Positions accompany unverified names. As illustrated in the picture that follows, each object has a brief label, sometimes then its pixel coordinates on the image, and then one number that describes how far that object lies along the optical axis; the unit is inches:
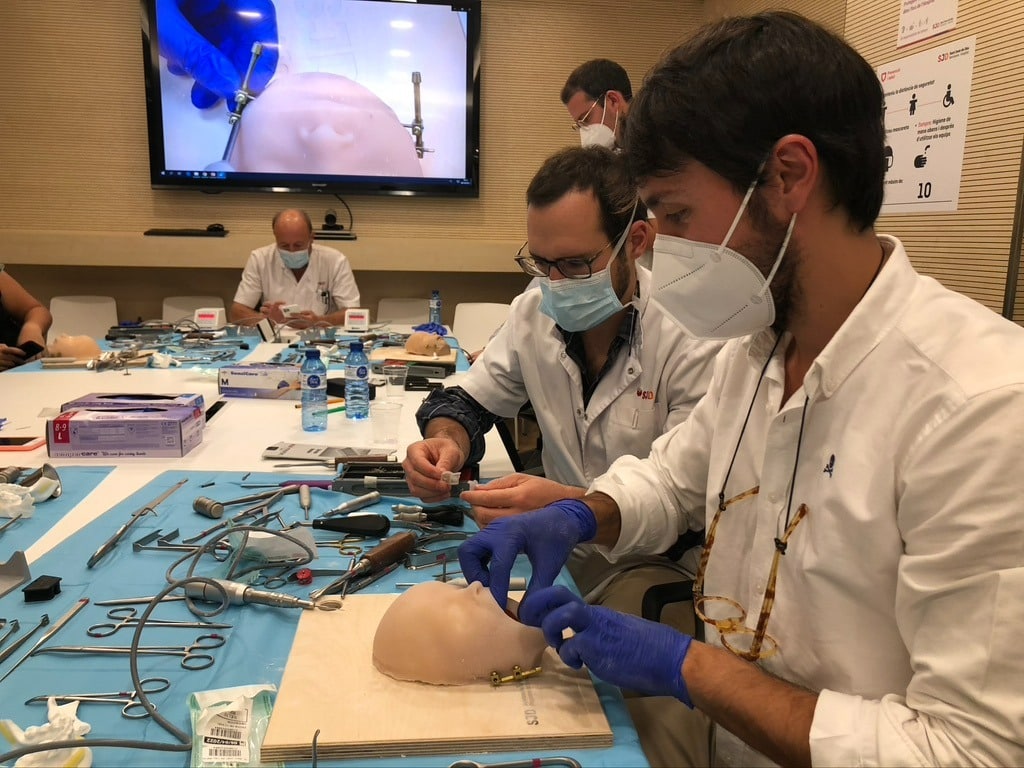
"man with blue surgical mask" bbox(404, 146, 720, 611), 62.1
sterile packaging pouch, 30.9
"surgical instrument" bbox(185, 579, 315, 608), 42.1
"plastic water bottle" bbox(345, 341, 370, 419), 85.7
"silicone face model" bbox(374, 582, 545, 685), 35.3
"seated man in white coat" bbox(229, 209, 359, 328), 176.9
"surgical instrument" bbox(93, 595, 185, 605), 42.4
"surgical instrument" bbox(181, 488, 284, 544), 51.5
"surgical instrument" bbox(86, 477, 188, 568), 47.6
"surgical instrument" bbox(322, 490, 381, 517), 56.3
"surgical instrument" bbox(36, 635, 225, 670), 37.6
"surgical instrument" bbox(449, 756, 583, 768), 30.8
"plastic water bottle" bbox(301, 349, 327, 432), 78.8
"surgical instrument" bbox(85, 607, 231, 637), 39.7
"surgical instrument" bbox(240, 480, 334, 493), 61.6
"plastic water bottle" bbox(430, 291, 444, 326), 166.7
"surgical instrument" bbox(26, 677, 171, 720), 33.4
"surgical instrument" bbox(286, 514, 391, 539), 52.4
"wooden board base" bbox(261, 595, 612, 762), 31.3
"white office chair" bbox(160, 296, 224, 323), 195.7
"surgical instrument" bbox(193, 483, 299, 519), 55.0
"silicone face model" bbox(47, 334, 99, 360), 112.3
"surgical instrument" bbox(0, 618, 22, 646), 38.7
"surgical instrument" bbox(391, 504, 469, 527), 55.3
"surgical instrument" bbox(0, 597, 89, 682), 37.3
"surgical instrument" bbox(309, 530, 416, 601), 44.2
